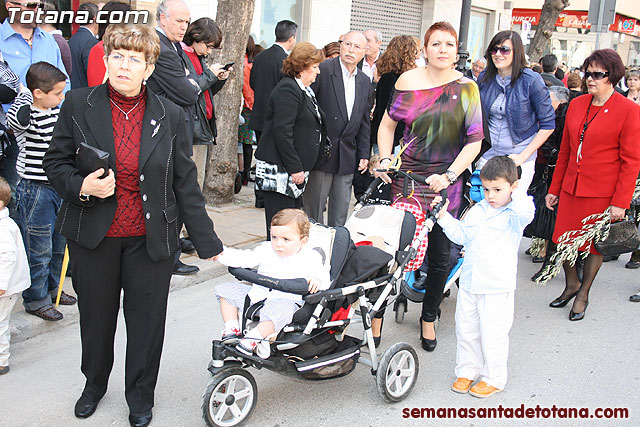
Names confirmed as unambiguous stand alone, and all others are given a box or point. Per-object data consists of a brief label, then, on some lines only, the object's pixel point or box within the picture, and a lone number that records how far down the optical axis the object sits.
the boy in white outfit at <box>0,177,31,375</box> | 3.86
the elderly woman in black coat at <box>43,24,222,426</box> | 3.14
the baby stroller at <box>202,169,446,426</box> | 3.35
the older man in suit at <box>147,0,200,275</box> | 5.10
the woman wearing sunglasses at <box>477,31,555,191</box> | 5.46
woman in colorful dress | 4.38
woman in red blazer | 5.16
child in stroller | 3.44
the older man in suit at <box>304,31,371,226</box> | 5.88
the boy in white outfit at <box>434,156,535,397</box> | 3.89
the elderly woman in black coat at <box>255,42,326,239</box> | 5.32
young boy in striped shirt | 4.30
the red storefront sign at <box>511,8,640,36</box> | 26.73
